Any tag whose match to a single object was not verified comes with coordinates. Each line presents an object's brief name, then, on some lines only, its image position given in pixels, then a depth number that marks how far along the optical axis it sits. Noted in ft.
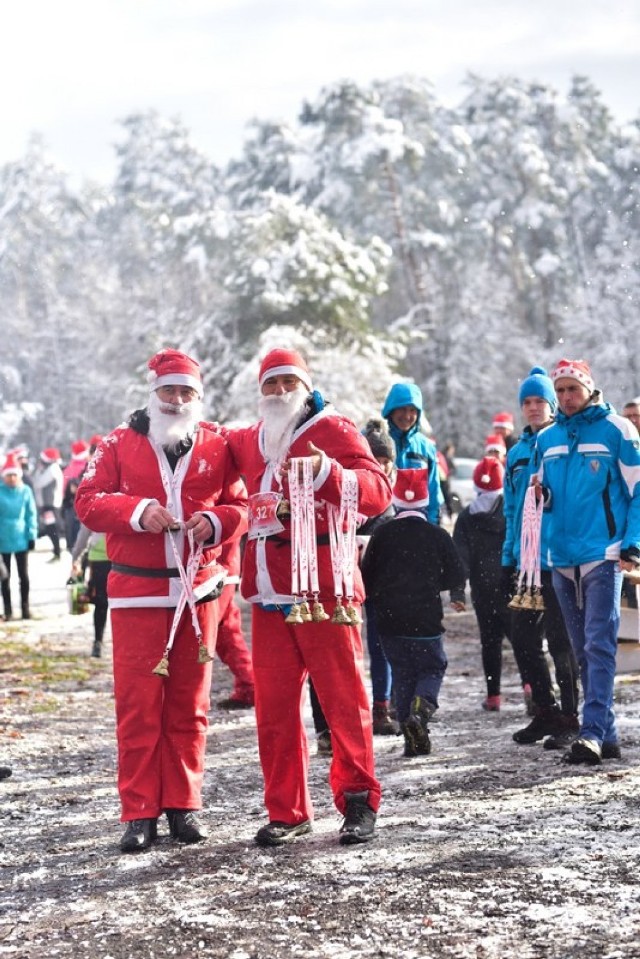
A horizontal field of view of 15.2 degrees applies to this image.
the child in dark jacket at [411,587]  45.02
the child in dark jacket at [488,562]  52.61
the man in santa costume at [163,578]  32.99
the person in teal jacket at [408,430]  50.58
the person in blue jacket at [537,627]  45.15
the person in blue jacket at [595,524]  40.43
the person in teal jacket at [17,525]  91.17
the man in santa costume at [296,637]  32.21
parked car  201.95
